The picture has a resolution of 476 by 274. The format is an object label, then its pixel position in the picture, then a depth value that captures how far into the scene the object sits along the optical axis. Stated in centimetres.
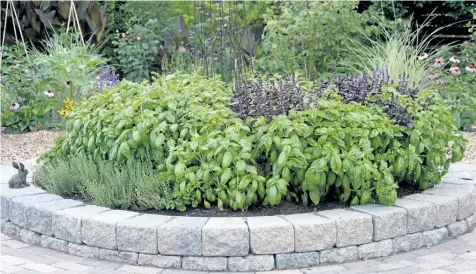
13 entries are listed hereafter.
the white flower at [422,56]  676
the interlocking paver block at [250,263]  346
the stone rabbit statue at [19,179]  433
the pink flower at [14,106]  661
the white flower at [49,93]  676
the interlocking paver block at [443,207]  385
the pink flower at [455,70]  678
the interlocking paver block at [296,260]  349
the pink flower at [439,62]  686
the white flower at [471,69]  684
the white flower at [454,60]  681
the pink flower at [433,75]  668
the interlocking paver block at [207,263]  347
